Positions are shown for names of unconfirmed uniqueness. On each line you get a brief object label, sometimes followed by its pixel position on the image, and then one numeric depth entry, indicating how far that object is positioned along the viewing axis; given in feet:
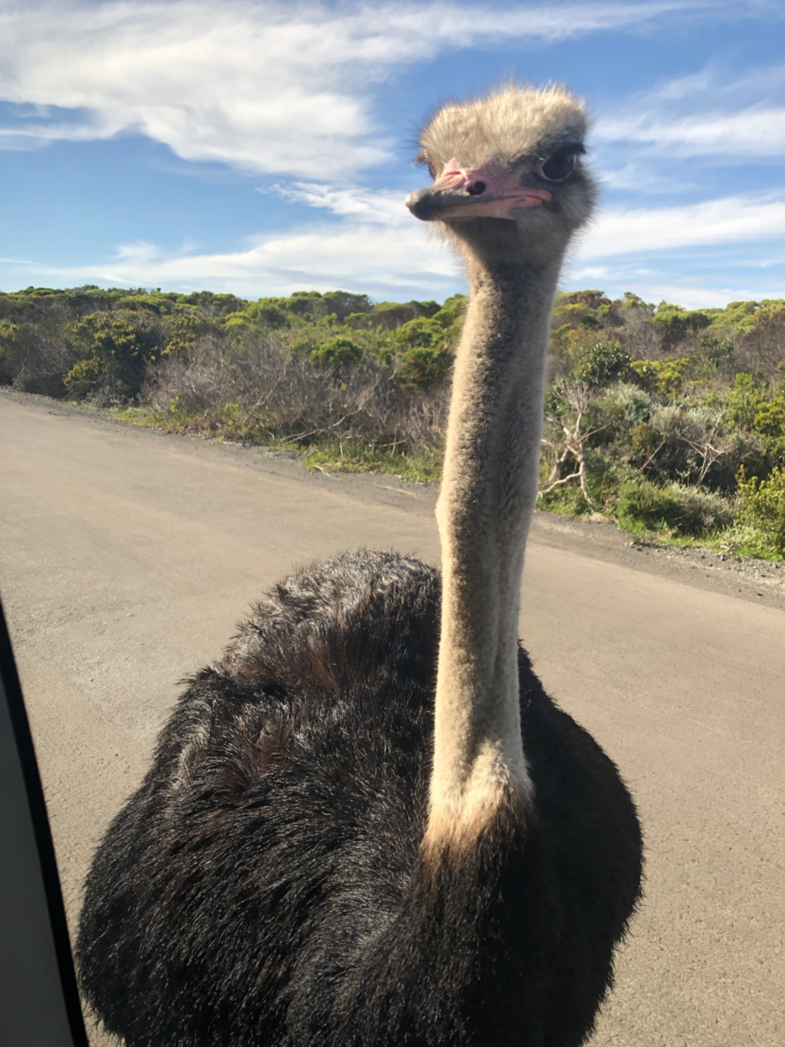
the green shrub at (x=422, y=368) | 29.71
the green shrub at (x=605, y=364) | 31.42
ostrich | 4.35
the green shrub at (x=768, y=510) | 20.02
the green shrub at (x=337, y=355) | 33.50
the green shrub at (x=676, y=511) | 21.86
